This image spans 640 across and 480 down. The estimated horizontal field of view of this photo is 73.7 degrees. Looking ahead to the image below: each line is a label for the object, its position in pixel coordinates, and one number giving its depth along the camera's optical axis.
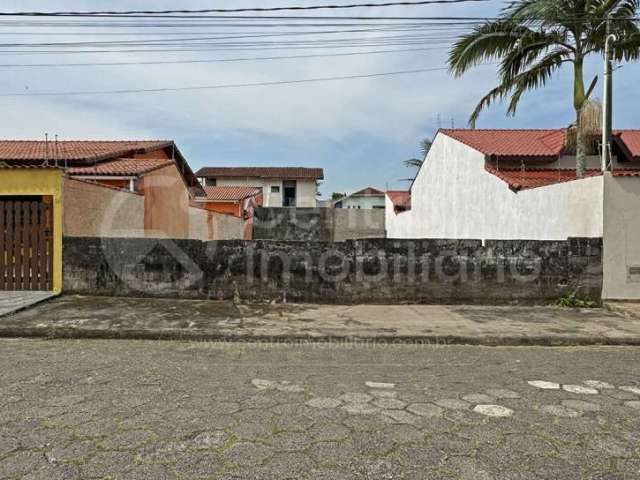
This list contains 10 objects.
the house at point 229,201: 24.86
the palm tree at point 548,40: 8.88
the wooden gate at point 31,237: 7.78
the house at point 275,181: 42.75
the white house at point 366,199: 51.38
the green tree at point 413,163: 29.31
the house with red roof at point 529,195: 7.34
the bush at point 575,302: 7.46
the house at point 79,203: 7.80
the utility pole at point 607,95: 8.40
